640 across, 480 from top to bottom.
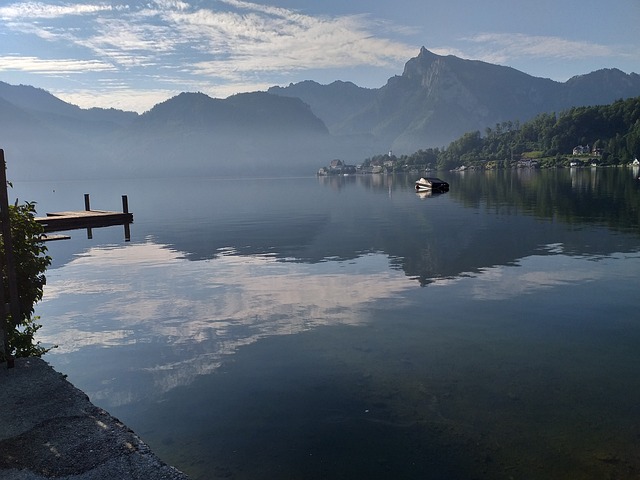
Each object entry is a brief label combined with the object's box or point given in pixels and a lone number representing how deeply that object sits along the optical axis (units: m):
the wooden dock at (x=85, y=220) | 58.28
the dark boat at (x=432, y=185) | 146.62
